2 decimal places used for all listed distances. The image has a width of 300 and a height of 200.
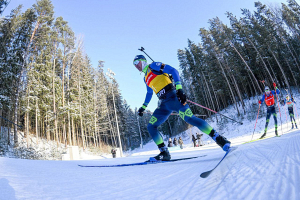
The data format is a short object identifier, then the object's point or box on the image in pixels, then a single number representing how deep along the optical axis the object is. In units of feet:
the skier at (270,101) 19.53
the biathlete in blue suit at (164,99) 6.95
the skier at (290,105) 26.31
